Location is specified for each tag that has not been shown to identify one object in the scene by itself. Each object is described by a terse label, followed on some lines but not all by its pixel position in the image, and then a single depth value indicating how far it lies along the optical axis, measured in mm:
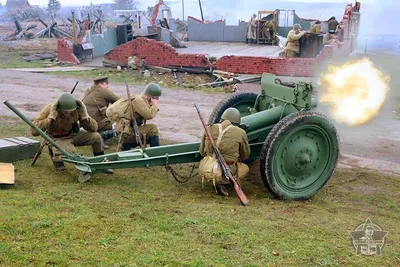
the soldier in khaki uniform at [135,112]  7281
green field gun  5867
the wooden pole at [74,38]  21219
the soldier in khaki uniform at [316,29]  17812
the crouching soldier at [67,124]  6474
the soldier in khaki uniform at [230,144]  5992
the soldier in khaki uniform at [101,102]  8320
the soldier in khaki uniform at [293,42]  16234
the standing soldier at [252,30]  23391
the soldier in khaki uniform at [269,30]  23038
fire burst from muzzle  8508
